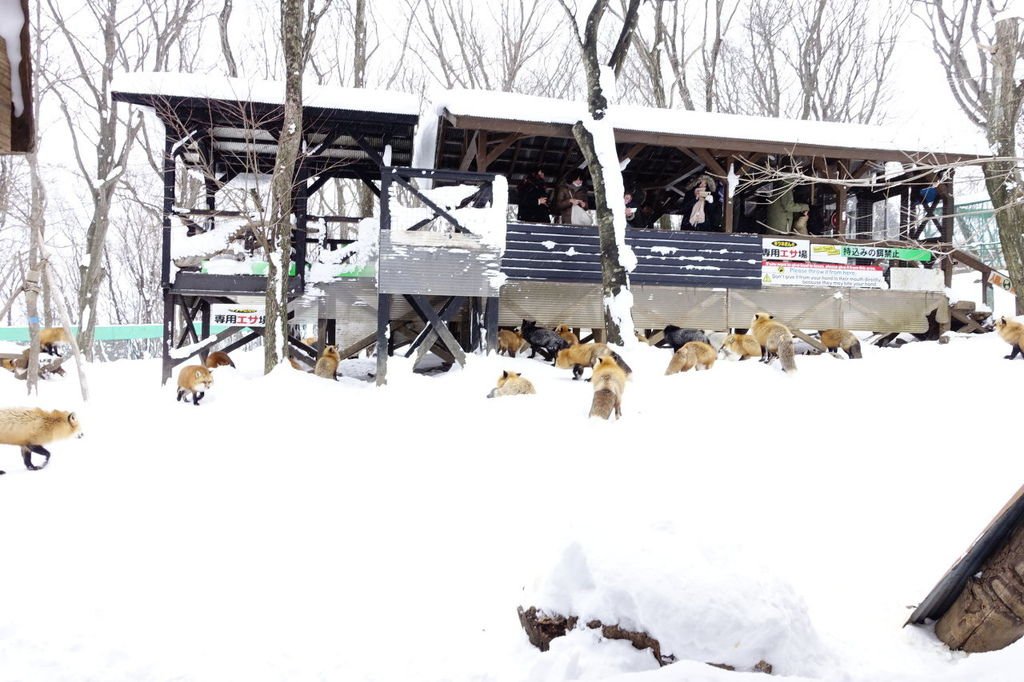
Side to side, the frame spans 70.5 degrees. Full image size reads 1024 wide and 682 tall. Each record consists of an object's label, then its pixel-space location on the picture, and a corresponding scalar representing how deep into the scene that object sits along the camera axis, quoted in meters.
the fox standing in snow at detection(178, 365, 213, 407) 10.11
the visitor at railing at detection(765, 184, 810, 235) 15.11
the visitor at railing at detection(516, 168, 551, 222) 15.67
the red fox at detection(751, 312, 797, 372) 10.65
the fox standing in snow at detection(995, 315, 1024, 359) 10.66
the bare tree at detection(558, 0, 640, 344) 11.12
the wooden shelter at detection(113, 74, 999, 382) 11.41
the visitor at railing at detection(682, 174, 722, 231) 15.61
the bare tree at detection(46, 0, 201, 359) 19.30
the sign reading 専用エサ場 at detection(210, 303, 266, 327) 12.52
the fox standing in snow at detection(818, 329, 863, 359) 13.07
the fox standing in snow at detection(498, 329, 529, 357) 13.42
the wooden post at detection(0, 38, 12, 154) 3.79
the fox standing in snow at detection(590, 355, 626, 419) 8.18
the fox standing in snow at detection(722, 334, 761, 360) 11.85
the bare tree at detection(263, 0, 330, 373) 10.82
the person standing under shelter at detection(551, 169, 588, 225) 15.31
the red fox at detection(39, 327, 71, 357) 14.44
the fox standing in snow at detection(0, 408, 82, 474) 6.30
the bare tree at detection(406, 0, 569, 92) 25.23
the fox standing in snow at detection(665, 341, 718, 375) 10.59
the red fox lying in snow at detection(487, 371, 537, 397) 9.66
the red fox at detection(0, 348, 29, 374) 13.31
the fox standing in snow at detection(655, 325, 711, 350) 13.75
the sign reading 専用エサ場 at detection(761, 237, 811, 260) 14.50
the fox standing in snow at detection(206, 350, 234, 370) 13.16
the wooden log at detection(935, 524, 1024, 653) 3.46
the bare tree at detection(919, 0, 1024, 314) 8.08
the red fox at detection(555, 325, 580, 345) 13.61
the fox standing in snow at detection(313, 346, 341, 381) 11.61
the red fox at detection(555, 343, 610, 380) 11.12
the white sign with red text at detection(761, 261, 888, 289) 14.48
